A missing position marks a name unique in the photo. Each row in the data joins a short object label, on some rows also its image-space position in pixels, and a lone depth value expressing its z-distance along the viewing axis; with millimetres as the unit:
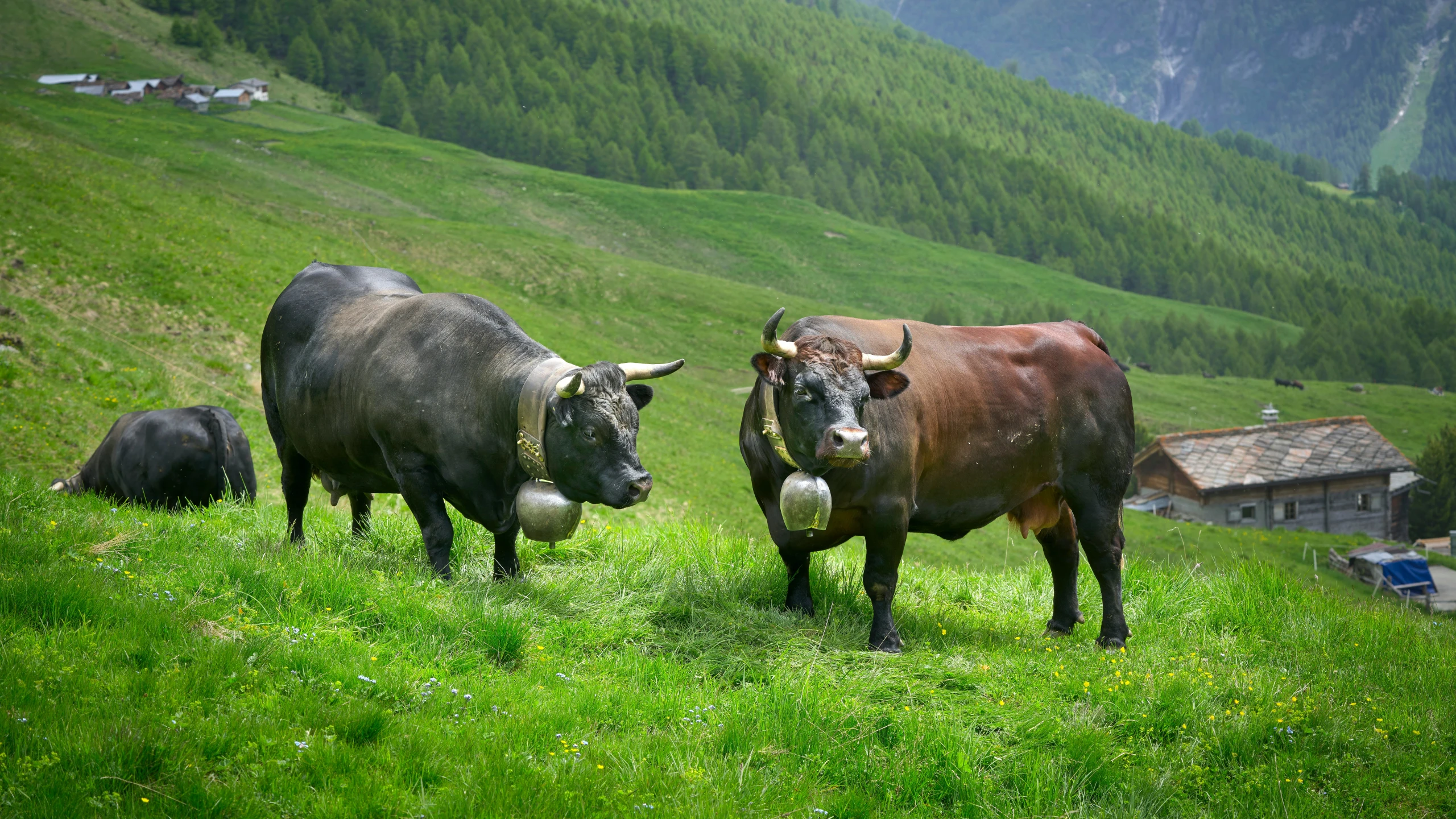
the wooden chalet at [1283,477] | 76625
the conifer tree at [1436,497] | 83875
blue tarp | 58938
